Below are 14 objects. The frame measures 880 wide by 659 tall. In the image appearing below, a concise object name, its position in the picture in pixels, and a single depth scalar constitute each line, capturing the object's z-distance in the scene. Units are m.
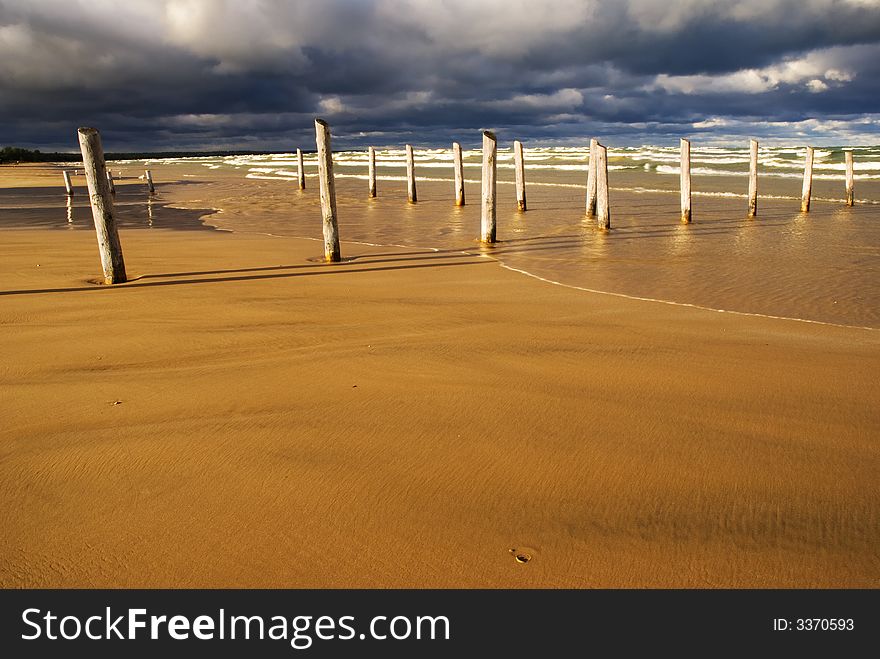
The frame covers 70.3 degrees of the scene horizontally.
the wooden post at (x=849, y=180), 19.81
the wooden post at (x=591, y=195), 17.89
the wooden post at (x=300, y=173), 31.67
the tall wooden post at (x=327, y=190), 9.34
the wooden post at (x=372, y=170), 26.47
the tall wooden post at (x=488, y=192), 12.20
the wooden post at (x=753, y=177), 17.58
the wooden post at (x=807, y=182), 18.83
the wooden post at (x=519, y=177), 20.08
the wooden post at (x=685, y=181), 16.12
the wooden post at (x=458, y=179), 21.94
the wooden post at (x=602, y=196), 14.62
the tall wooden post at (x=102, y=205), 7.50
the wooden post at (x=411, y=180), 24.03
